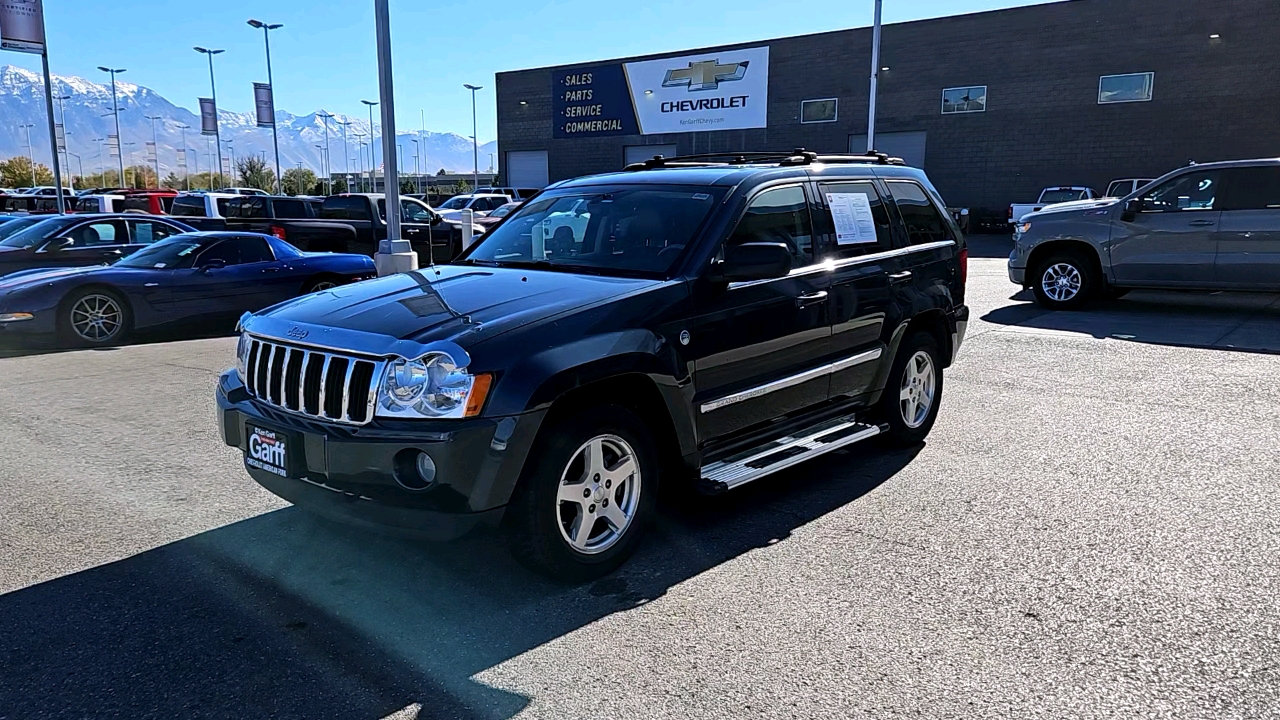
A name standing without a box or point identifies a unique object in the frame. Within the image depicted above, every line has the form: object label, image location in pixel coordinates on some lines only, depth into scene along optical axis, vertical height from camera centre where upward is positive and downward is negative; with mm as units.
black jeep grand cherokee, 3480 -700
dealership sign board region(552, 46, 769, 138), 37281 +4450
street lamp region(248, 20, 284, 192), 47531 +8926
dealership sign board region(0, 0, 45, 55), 18422 +3494
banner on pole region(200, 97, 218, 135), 50969 +4649
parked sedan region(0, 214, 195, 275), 12023 -597
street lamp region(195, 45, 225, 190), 56512 +9156
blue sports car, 9867 -1019
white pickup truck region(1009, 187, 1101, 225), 25719 +144
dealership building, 28281 +3778
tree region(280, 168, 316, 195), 70838 +1425
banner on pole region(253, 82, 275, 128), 43094 +4495
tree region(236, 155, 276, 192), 69812 +1826
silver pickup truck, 11211 -481
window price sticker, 5332 -103
